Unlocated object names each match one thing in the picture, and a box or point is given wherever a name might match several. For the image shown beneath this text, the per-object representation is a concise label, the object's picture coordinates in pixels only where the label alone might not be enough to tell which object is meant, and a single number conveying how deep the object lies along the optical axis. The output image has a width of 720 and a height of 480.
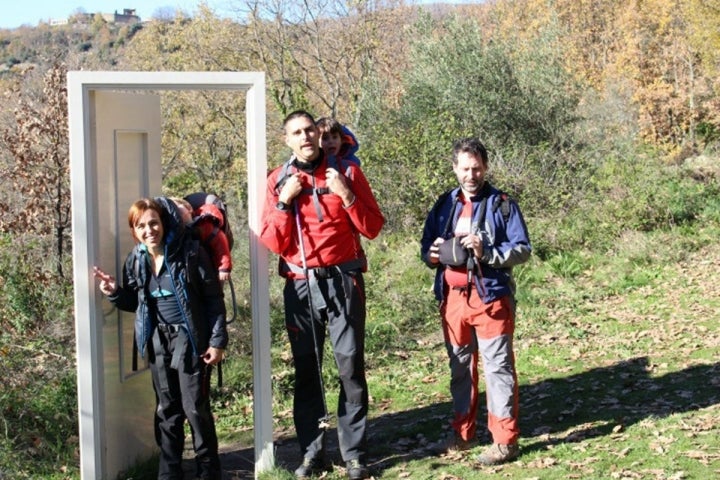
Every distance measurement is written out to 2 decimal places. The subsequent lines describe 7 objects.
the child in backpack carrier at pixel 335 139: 4.93
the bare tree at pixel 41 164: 9.15
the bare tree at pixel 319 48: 22.45
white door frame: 4.70
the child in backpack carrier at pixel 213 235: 4.83
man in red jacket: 4.74
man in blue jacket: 5.05
